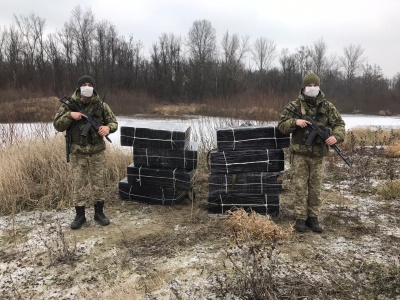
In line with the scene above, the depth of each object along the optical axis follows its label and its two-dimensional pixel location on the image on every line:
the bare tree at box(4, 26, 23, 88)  27.82
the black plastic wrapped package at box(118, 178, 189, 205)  5.44
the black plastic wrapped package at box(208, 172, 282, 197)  4.81
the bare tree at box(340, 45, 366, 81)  57.69
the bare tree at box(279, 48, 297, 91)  49.76
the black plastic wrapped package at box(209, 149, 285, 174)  4.83
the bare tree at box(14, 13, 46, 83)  32.42
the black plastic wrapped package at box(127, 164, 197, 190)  5.27
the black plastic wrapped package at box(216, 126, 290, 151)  4.83
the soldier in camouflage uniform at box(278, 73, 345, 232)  4.22
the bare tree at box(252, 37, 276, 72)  53.56
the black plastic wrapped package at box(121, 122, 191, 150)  5.19
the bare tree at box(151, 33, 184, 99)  41.14
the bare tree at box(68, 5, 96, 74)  40.09
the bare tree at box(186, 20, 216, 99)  40.00
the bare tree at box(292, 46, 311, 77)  52.25
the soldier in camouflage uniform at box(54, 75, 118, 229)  4.37
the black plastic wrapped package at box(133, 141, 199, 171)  5.29
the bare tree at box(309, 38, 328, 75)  55.21
